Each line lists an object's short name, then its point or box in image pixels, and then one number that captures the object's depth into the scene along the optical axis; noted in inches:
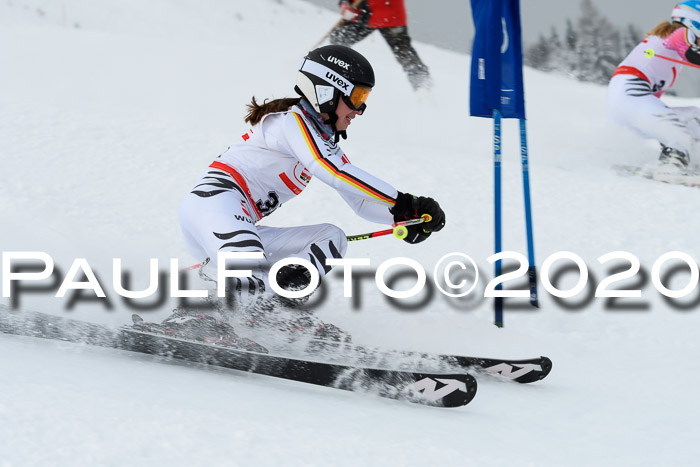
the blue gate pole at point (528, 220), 354.0
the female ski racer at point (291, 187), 253.3
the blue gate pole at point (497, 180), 345.4
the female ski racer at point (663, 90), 534.9
